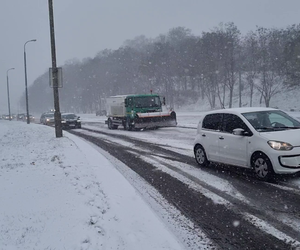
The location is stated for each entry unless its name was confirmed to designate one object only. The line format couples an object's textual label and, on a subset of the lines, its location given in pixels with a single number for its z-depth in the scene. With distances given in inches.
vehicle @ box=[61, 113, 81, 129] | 1266.0
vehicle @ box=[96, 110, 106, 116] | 2932.6
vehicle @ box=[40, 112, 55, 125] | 1604.0
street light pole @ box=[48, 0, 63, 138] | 699.6
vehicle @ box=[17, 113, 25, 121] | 3038.9
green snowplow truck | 994.7
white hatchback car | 299.7
